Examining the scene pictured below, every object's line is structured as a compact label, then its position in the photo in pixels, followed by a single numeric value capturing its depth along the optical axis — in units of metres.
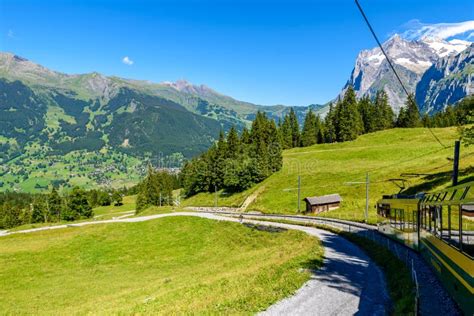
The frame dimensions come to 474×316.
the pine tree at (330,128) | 140.88
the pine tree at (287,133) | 155.38
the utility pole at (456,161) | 37.03
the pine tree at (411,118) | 139.50
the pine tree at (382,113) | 143.00
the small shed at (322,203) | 76.75
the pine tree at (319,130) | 151.12
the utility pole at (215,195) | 107.69
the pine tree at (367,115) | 143.50
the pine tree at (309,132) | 152.25
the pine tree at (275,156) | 114.00
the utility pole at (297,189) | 81.25
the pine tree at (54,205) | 137.88
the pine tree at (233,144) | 124.25
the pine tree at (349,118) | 132.50
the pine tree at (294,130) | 160.25
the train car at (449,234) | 12.10
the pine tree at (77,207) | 119.75
